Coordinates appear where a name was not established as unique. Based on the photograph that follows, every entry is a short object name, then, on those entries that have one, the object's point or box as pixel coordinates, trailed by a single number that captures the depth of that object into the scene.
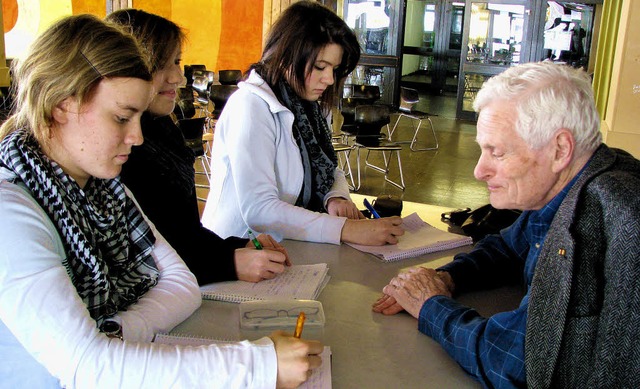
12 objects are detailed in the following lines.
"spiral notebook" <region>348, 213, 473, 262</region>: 2.07
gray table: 1.32
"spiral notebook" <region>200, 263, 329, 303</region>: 1.67
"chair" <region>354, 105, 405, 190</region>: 7.34
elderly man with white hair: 1.22
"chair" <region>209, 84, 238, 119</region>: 8.41
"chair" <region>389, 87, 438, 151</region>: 9.66
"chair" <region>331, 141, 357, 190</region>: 7.02
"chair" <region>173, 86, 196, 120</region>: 7.52
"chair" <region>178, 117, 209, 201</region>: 5.91
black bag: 2.32
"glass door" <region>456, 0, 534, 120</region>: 11.81
